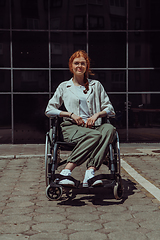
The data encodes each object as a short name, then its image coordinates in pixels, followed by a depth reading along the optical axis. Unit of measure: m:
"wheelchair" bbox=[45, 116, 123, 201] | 4.20
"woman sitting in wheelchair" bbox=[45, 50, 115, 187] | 4.35
